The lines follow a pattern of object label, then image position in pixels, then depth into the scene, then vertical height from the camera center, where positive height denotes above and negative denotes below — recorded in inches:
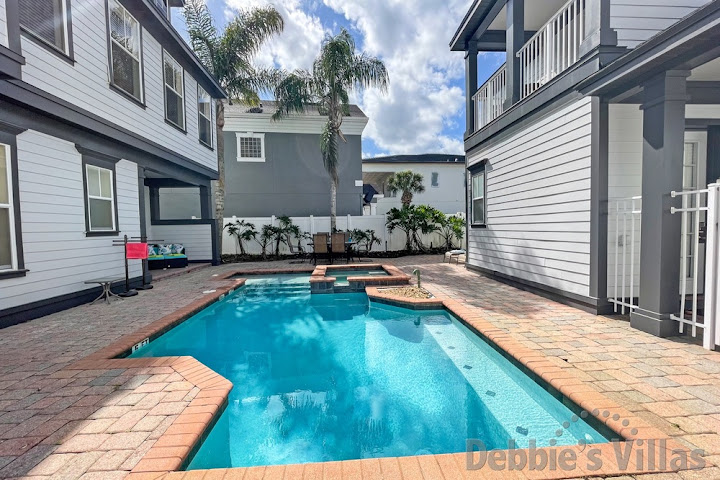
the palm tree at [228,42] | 451.2 +255.7
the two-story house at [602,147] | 138.2 +42.1
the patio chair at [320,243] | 428.5 -23.7
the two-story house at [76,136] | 180.2 +66.3
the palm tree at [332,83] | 458.0 +206.7
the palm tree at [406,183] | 797.7 +100.3
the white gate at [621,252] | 170.6 -17.2
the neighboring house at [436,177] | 1012.5 +144.4
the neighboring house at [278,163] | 606.9 +116.4
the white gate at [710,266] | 121.9 -17.9
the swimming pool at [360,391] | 94.0 -63.2
